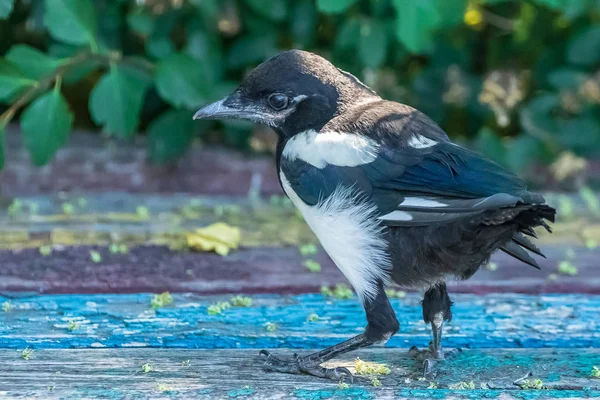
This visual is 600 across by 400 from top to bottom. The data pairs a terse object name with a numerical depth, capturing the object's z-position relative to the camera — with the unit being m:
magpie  3.94
